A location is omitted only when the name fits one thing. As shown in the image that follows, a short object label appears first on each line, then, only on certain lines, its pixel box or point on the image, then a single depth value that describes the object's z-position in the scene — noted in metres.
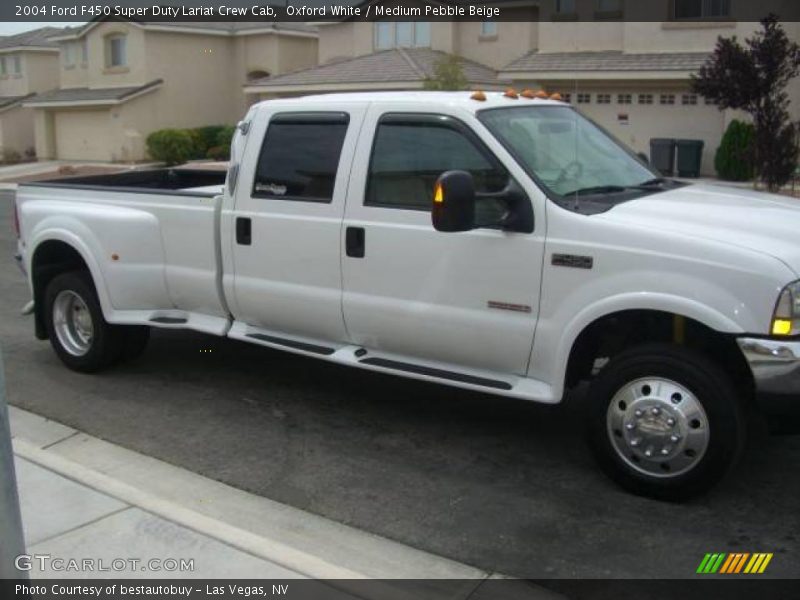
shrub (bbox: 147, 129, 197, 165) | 34.62
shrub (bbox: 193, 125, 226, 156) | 35.75
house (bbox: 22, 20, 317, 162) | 37.12
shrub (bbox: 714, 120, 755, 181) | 22.42
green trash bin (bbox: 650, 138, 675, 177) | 23.66
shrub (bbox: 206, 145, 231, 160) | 34.30
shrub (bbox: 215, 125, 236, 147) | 35.08
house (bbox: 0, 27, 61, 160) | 43.78
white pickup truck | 4.38
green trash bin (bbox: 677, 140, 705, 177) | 23.61
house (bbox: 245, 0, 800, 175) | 24.25
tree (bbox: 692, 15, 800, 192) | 17.97
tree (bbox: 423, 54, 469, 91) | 22.28
